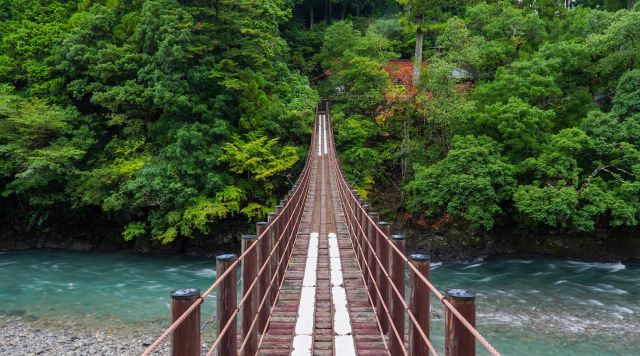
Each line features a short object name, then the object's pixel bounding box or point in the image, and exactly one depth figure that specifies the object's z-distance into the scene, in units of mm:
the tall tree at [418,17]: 19025
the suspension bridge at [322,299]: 1778
